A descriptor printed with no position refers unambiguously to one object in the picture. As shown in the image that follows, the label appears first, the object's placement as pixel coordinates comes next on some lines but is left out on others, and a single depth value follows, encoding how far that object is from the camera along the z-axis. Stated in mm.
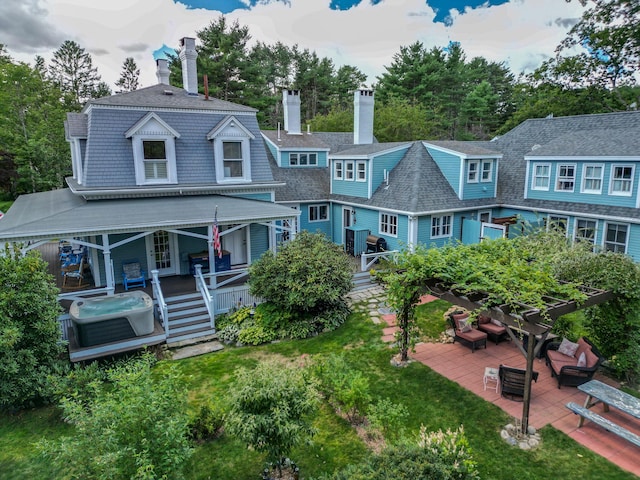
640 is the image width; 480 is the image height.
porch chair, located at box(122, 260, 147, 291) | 14000
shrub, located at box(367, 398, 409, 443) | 7402
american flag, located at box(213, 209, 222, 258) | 12703
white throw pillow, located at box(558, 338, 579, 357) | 9703
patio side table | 9234
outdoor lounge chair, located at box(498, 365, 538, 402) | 8594
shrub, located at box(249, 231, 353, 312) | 12320
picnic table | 7168
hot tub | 10367
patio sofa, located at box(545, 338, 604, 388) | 8922
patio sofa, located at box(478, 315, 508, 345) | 11328
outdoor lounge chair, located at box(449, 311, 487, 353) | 10984
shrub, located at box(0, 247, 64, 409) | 8117
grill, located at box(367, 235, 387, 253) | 18938
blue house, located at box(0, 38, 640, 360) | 12992
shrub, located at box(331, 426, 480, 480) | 4949
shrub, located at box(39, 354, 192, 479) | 4473
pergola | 7016
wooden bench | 6959
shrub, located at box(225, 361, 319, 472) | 5559
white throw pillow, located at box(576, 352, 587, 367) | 9195
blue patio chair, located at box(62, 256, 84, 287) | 14284
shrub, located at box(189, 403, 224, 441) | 7551
